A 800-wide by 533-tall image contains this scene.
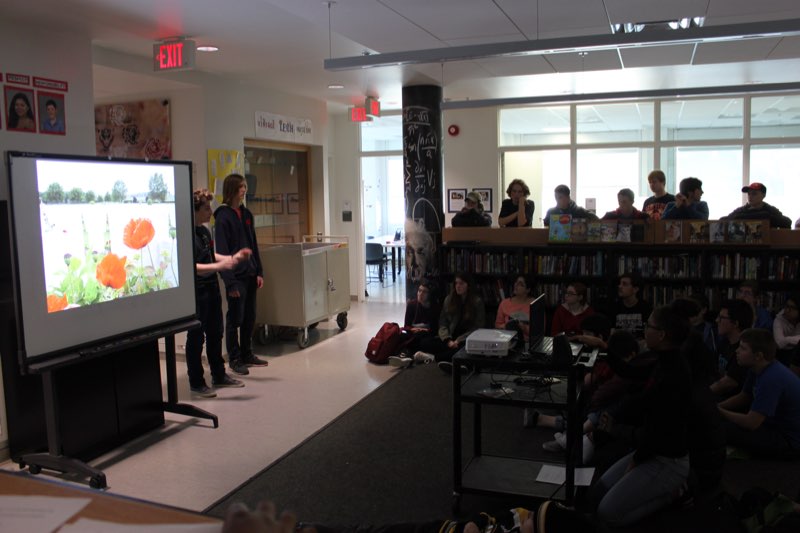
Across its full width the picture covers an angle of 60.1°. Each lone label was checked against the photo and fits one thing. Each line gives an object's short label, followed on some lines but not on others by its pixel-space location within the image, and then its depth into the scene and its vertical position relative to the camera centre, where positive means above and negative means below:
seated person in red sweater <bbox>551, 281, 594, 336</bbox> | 6.09 -1.02
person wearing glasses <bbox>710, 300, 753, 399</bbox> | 4.70 -1.12
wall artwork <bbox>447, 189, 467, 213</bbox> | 10.98 +0.01
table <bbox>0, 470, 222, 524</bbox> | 1.22 -0.55
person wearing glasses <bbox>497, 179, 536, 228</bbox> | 7.57 -0.11
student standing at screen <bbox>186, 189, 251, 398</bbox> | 5.77 -0.82
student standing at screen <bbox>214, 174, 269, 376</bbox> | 6.33 -0.66
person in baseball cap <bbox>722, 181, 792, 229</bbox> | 6.54 -0.17
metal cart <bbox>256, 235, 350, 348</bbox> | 7.70 -0.96
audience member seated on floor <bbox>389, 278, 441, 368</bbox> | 7.08 -1.26
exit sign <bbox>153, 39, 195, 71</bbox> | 5.62 +1.23
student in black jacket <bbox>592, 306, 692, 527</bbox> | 3.22 -1.15
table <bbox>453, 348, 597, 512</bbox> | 3.50 -1.20
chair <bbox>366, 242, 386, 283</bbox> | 12.12 -0.92
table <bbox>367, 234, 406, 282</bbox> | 12.07 -0.87
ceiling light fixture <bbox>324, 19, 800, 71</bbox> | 3.92 +0.95
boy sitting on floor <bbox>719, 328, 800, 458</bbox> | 4.05 -1.28
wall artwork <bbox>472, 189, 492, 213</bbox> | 10.84 +0.01
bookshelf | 6.29 -0.65
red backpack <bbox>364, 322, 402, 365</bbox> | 7.03 -1.46
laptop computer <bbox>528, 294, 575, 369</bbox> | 3.54 -0.80
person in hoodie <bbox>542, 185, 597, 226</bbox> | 7.19 -0.09
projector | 3.73 -0.79
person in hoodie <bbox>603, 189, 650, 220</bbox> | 6.83 -0.12
